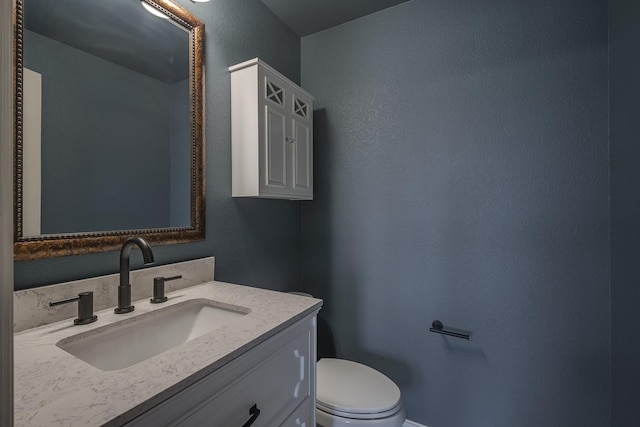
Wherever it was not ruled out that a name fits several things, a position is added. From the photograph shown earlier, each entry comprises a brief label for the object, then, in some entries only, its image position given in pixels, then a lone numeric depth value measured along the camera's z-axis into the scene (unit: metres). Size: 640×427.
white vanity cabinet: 0.52
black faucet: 0.84
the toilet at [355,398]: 1.11
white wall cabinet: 1.28
